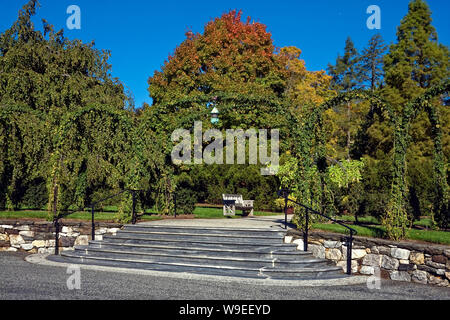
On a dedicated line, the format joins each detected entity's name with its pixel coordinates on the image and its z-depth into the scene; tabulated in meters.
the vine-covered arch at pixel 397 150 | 8.64
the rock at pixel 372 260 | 8.16
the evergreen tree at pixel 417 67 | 20.80
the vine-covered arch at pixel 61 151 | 11.48
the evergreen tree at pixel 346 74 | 32.84
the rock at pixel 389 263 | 7.95
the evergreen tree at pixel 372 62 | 42.41
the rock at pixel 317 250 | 8.64
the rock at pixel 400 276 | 7.80
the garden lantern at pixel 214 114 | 12.21
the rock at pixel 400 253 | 7.86
